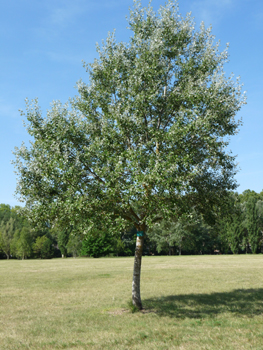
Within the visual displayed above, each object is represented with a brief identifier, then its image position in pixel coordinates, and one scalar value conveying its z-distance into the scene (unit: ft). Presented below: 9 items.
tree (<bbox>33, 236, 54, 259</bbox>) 353.14
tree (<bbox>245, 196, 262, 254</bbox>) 335.88
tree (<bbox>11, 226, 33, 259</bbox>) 336.70
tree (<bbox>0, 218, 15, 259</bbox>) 358.64
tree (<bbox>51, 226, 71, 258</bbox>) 366.84
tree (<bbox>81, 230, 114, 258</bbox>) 311.33
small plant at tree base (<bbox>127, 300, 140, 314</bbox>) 57.42
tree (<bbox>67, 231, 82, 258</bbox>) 318.92
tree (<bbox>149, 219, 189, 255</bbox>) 328.70
